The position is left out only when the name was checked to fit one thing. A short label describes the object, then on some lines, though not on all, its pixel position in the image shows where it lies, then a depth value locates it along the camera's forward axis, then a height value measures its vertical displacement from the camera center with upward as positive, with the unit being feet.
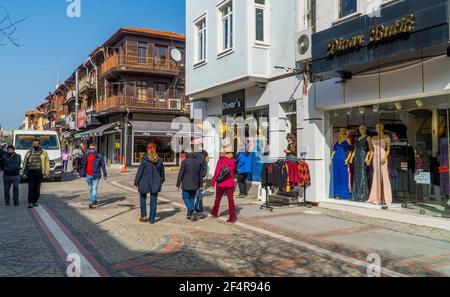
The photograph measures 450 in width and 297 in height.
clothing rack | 35.18 -3.84
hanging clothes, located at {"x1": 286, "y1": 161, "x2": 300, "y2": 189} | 34.25 -1.72
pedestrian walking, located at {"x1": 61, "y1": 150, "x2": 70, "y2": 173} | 75.44 -0.46
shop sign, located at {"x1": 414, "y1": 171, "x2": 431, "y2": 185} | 29.33 -1.80
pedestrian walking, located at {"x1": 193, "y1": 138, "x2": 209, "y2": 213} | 31.94 -3.90
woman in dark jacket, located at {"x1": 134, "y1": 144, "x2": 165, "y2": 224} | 27.81 -1.78
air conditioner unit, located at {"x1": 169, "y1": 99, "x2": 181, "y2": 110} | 109.09 +13.71
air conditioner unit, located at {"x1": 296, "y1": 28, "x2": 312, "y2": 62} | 34.37 +9.47
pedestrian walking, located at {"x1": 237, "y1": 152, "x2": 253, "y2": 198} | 42.47 -1.69
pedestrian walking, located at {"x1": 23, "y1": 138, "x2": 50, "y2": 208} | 35.09 -1.30
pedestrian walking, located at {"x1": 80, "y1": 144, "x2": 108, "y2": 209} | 34.68 -1.35
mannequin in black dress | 33.19 -0.93
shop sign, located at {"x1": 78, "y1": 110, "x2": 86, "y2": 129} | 133.62 +11.91
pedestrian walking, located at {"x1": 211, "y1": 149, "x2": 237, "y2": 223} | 28.60 -1.86
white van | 60.34 +1.68
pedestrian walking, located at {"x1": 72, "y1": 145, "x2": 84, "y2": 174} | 78.59 -0.67
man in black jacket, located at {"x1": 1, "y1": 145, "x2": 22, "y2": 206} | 36.17 -1.30
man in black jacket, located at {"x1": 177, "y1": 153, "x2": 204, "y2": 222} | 28.37 -1.69
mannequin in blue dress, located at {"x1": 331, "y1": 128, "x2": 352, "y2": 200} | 34.88 -0.98
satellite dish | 71.87 +18.03
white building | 39.04 +10.06
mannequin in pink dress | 31.73 -1.40
